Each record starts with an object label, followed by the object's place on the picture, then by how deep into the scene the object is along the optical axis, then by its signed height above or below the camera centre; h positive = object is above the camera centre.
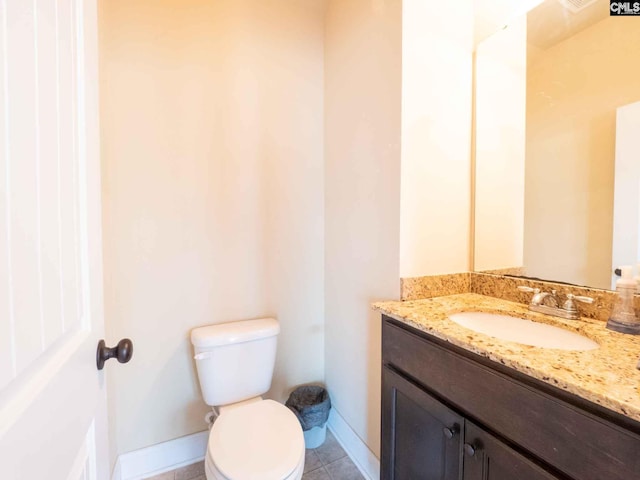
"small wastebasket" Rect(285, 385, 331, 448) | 1.57 -1.00
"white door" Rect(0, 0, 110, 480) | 0.34 -0.02
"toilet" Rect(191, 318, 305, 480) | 0.98 -0.78
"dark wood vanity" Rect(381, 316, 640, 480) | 0.56 -0.47
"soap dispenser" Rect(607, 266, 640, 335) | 0.84 -0.23
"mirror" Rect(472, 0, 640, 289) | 0.94 +0.33
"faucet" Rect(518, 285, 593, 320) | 0.97 -0.26
